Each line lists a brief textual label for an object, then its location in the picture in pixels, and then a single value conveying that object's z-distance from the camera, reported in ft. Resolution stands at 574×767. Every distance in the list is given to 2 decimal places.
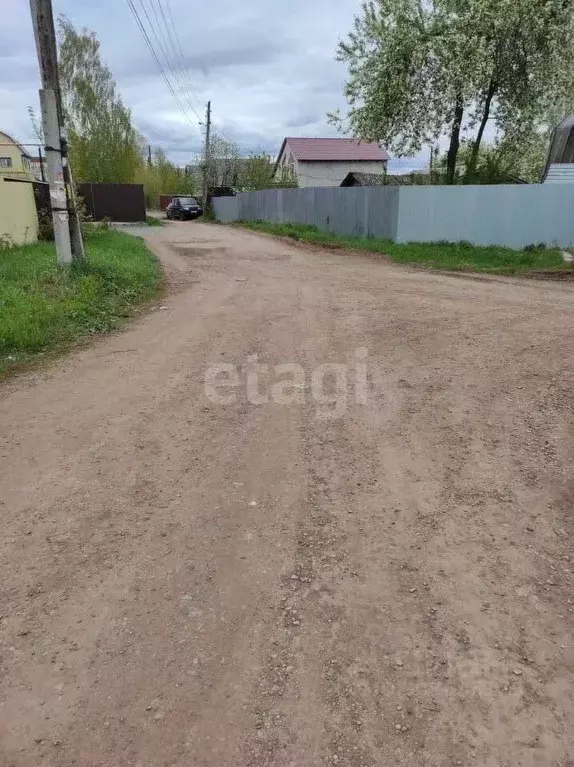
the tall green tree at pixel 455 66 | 53.06
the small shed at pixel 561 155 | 58.95
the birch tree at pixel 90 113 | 98.84
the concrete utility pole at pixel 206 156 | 120.16
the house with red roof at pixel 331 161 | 141.59
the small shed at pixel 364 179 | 94.79
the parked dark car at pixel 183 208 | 119.24
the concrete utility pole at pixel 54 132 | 27.89
